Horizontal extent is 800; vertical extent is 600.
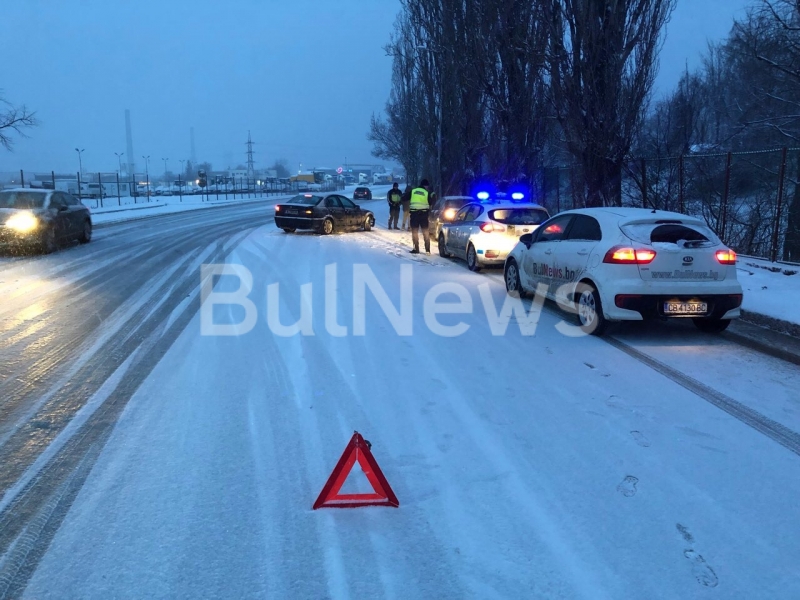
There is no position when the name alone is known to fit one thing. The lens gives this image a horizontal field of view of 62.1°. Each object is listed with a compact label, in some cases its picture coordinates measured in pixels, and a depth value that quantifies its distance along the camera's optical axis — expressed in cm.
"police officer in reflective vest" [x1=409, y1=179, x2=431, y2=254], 1700
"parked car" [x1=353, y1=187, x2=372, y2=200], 6361
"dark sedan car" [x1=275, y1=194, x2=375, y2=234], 2247
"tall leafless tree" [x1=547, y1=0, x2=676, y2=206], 1581
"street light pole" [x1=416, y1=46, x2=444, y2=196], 3184
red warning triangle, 380
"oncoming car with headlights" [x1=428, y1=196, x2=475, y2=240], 1973
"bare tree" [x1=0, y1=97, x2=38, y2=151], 2397
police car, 1351
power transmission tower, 10882
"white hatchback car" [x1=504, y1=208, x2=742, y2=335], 767
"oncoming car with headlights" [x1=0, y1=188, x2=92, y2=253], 1524
